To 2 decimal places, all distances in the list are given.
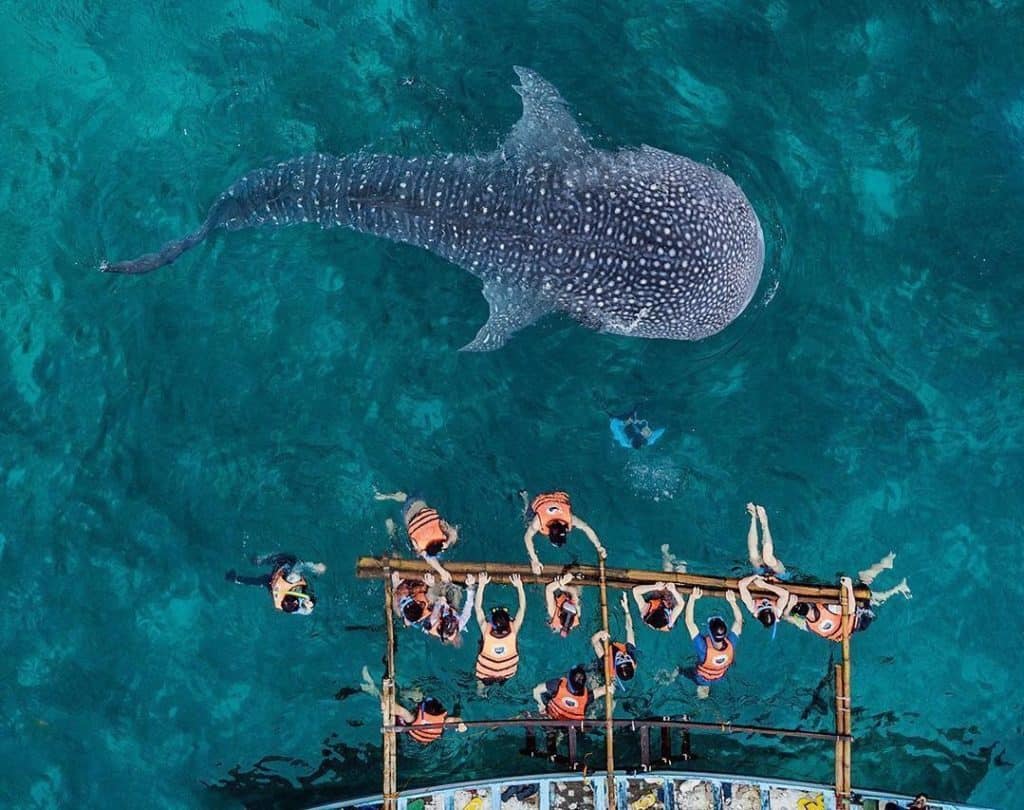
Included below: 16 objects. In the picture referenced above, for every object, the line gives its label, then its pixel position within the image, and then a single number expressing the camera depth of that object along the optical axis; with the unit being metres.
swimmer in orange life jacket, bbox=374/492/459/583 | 12.35
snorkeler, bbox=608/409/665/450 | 13.51
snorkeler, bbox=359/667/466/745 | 12.70
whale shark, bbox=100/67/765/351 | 10.73
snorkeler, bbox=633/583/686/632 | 12.34
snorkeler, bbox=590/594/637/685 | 12.59
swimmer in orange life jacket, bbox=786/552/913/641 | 12.86
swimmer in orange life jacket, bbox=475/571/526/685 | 12.32
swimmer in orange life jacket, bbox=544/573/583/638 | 12.63
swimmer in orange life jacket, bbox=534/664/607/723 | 12.83
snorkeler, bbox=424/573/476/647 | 12.46
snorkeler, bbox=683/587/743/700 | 12.83
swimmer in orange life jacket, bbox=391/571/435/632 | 12.20
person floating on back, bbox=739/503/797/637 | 12.47
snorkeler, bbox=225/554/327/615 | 12.73
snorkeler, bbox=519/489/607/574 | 12.28
